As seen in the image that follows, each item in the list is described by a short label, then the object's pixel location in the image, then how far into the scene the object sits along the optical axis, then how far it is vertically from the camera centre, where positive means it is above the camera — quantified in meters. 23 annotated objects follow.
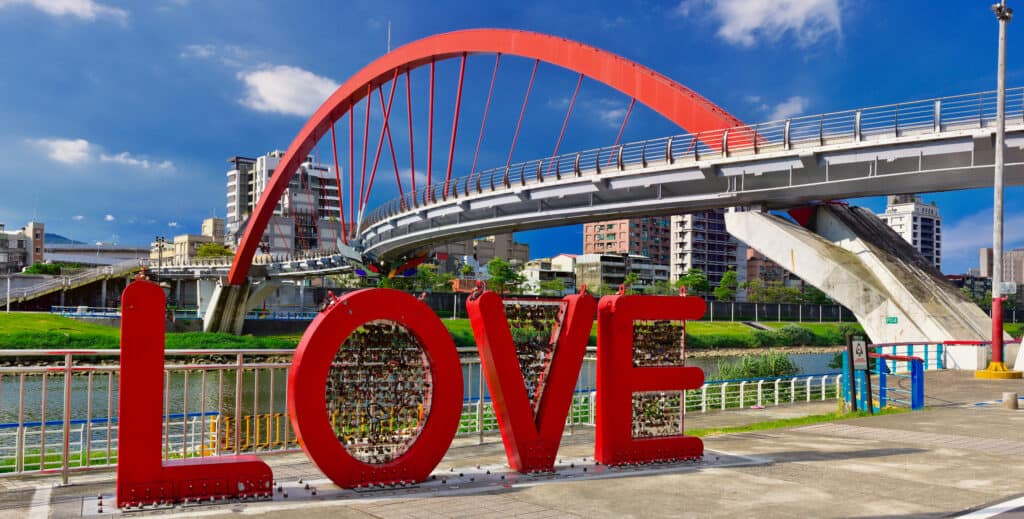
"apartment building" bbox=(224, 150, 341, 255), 118.31 +12.30
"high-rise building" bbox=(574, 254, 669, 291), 106.44 +2.31
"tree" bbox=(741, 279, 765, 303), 106.75 -0.04
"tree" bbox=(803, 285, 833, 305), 102.56 -0.93
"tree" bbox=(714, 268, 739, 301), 101.88 +0.19
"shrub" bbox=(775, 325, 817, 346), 74.38 -4.01
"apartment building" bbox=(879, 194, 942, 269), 169.12 +13.58
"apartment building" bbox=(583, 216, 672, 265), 127.75 +7.57
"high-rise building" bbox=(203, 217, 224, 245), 145.64 +9.53
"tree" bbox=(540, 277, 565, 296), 95.06 -0.04
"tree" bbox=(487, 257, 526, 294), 88.19 +1.03
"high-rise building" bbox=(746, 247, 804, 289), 130.12 +2.87
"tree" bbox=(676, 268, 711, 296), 98.00 +0.79
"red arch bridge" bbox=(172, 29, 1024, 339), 24.41 +4.02
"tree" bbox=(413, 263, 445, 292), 87.31 +0.65
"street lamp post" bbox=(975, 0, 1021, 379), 21.84 +2.10
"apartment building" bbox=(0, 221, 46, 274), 122.44 +5.00
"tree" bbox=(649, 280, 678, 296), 93.00 -0.03
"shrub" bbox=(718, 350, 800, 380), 31.72 -2.98
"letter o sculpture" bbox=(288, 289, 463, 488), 8.16 -1.01
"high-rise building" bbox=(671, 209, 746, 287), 121.50 +6.07
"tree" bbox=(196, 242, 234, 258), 107.12 +4.10
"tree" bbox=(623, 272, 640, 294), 95.56 +0.90
